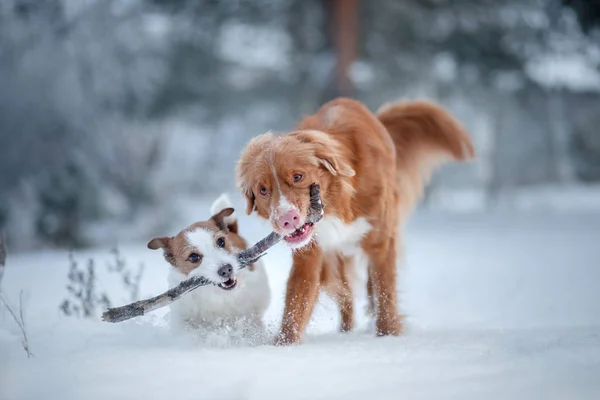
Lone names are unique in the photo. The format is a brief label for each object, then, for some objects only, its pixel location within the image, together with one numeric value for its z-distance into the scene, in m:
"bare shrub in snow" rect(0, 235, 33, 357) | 3.28
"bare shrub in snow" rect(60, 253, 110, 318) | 4.56
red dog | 3.31
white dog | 3.79
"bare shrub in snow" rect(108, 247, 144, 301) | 4.89
